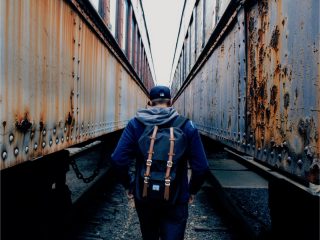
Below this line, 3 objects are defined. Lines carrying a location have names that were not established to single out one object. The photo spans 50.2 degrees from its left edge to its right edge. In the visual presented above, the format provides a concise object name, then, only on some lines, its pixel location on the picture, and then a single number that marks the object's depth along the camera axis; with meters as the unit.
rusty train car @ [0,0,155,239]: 1.70
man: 2.48
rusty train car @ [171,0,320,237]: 1.72
